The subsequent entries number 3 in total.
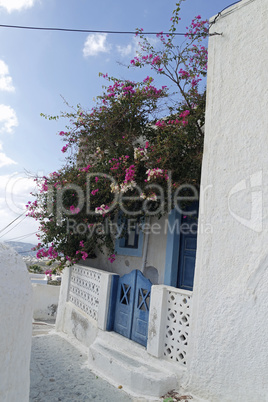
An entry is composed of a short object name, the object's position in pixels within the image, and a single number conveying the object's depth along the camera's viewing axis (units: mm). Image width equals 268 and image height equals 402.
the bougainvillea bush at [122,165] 5526
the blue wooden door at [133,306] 5027
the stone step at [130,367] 3998
